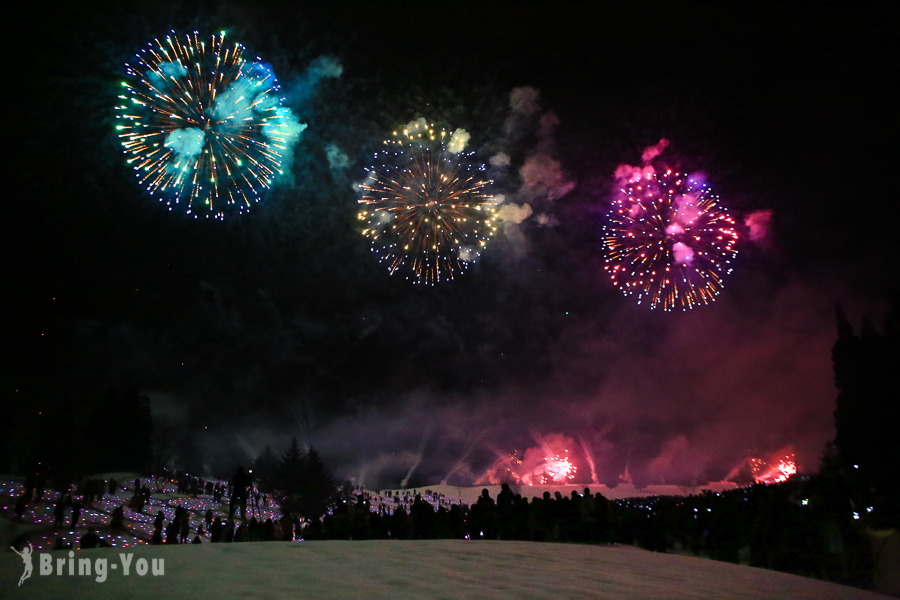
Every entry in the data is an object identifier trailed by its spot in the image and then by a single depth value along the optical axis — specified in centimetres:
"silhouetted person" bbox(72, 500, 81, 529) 1589
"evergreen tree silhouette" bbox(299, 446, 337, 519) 4350
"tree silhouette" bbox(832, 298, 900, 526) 3216
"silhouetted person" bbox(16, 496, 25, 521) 1633
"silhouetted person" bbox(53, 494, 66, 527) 1611
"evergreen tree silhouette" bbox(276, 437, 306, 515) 4353
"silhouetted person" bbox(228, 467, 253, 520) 1544
